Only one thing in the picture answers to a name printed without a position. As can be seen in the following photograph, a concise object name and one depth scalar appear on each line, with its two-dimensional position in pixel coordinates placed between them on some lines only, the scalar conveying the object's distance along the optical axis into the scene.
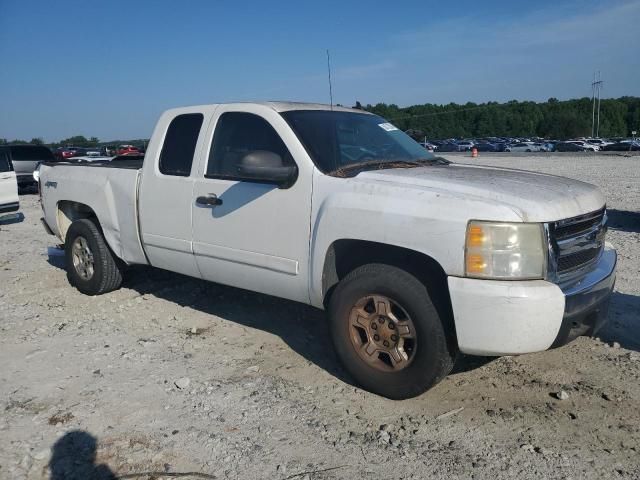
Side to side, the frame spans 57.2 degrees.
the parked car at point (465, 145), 63.12
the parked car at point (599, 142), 57.28
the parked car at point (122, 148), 20.97
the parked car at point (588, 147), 53.50
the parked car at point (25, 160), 17.67
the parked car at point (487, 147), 60.47
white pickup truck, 3.23
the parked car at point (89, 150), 31.14
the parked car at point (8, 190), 12.09
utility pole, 100.81
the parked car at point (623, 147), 49.31
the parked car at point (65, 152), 29.37
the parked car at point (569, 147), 55.06
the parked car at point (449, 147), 63.34
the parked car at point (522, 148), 58.47
